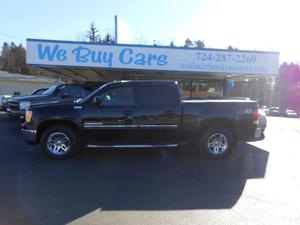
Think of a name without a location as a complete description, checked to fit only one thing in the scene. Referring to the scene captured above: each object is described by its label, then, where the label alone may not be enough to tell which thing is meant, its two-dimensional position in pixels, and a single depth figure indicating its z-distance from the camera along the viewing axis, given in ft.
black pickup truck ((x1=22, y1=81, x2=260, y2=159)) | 17.17
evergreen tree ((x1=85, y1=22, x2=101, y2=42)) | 140.47
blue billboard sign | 29.47
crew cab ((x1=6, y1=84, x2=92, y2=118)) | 27.42
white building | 75.51
